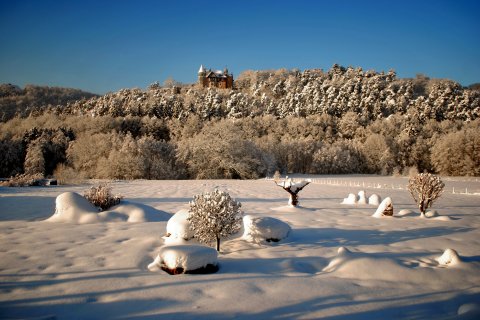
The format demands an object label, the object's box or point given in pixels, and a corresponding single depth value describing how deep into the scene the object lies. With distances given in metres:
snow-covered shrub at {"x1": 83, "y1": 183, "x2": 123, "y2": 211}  12.55
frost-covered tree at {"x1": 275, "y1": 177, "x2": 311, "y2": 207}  14.86
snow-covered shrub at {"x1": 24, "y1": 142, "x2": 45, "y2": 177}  45.94
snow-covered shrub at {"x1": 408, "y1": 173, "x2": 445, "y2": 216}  13.72
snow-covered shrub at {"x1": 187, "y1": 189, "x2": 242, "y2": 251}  7.96
